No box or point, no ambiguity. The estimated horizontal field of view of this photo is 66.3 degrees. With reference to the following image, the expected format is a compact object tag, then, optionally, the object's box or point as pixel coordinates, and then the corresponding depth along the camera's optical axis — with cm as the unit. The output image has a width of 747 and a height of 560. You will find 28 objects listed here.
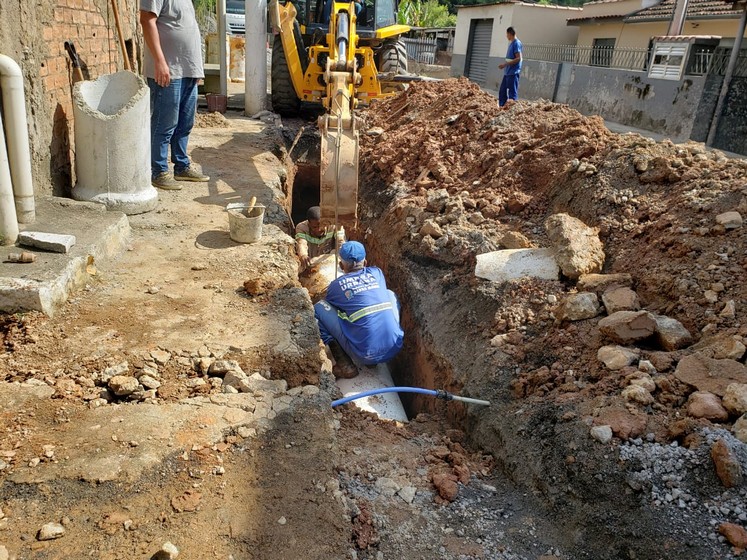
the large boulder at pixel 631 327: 322
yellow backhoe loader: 489
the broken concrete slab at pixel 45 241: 338
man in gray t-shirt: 467
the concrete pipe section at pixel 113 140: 418
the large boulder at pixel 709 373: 271
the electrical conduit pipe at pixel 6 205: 324
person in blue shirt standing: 1034
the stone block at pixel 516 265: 422
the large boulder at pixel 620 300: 352
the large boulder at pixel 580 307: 357
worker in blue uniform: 451
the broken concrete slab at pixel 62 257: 303
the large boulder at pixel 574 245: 405
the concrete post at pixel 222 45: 990
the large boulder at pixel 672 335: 313
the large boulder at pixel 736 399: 255
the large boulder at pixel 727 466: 231
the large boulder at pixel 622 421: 268
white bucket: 442
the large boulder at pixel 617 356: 309
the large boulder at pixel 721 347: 284
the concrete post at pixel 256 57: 966
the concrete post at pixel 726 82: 1018
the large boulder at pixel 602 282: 377
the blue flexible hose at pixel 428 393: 332
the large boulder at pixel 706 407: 258
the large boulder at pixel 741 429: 244
